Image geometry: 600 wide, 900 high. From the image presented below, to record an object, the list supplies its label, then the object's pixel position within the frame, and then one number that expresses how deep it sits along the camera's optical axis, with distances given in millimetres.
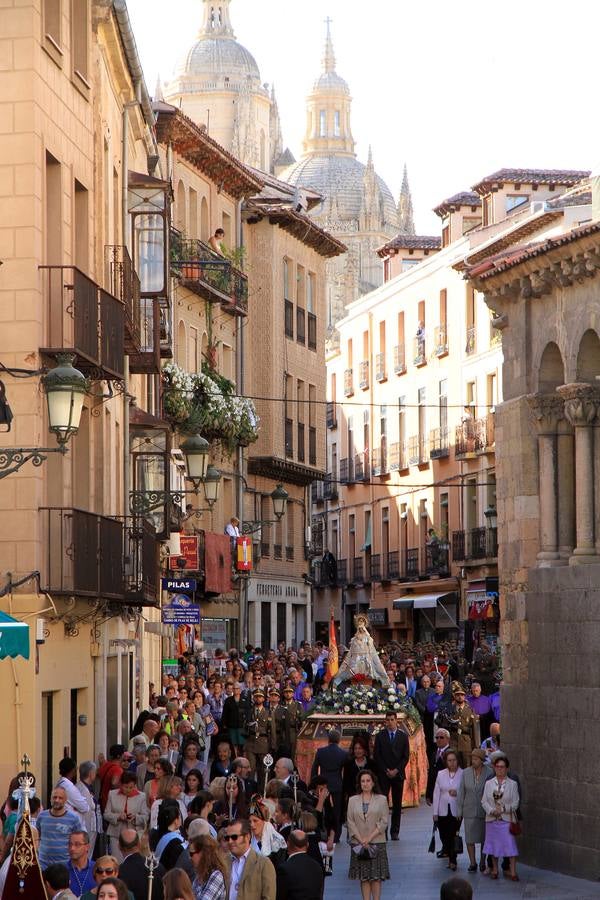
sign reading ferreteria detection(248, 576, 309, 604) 55625
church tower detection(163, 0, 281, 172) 163750
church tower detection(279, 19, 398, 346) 173250
